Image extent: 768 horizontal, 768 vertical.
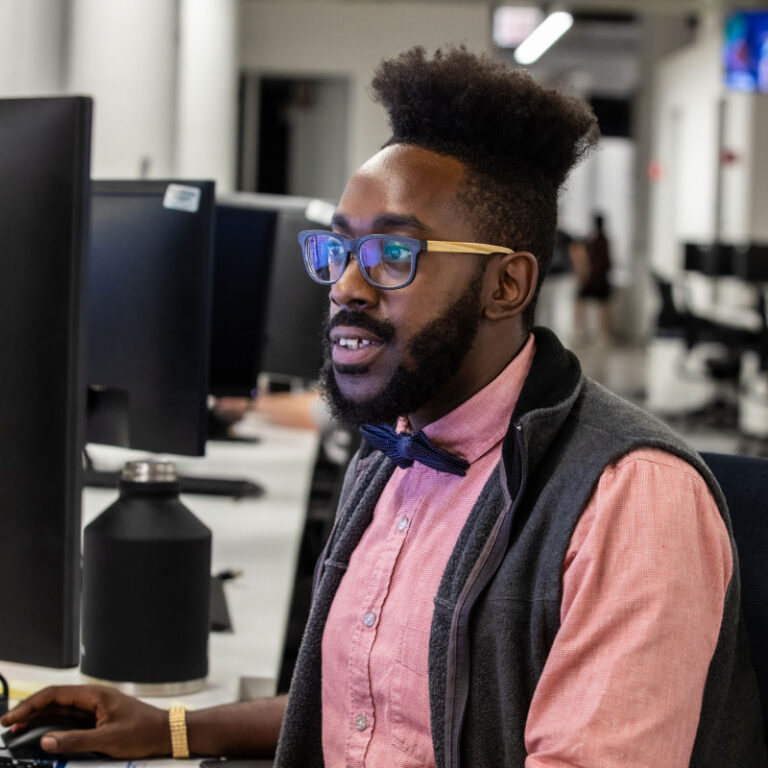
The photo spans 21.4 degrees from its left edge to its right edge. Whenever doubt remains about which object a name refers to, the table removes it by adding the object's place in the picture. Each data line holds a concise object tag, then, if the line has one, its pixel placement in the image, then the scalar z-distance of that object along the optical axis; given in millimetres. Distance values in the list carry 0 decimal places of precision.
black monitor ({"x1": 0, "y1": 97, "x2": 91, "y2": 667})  1710
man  1538
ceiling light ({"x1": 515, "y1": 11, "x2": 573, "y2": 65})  10517
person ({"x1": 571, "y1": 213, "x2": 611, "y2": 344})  16856
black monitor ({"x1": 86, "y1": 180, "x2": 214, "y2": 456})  2392
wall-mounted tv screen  13223
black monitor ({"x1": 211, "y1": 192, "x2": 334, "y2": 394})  3798
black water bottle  2070
